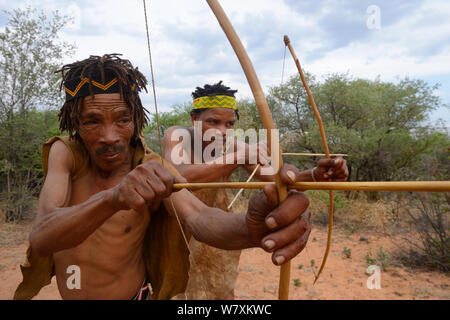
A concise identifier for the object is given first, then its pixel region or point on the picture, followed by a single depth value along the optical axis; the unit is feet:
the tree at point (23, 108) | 22.94
